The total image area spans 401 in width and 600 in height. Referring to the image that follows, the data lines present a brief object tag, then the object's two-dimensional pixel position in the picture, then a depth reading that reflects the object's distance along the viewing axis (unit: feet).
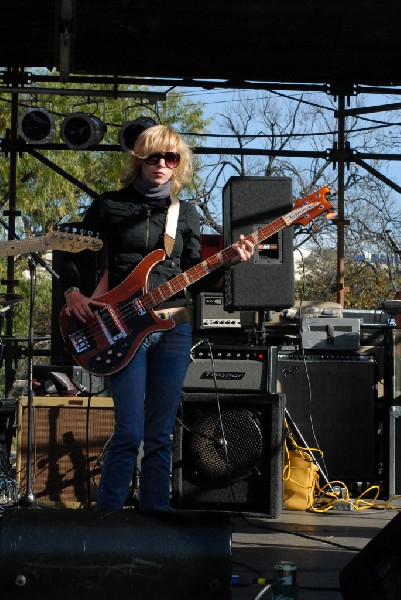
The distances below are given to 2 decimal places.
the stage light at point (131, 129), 26.81
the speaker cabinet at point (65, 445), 17.57
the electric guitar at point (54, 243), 12.10
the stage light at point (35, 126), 27.22
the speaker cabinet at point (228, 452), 16.35
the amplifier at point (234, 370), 16.78
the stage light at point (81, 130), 27.14
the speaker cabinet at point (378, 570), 8.85
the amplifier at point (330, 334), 19.67
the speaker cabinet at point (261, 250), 16.94
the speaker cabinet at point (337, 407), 19.22
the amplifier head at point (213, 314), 19.63
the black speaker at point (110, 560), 8.76
